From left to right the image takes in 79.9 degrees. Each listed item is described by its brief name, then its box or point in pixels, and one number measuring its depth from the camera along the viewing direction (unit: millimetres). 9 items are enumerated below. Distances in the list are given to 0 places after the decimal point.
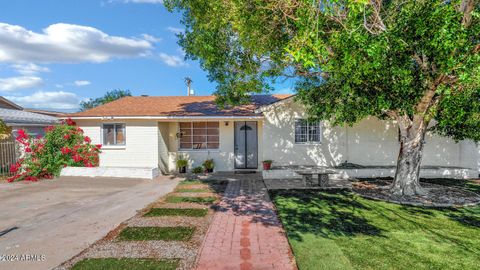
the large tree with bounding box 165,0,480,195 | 5965
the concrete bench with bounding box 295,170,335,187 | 10719
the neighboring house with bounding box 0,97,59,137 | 14561
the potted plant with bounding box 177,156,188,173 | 14509
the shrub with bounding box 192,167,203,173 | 14531
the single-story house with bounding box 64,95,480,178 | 13820
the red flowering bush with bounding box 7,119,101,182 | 13023
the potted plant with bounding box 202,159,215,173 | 14578
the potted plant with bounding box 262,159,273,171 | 13284
